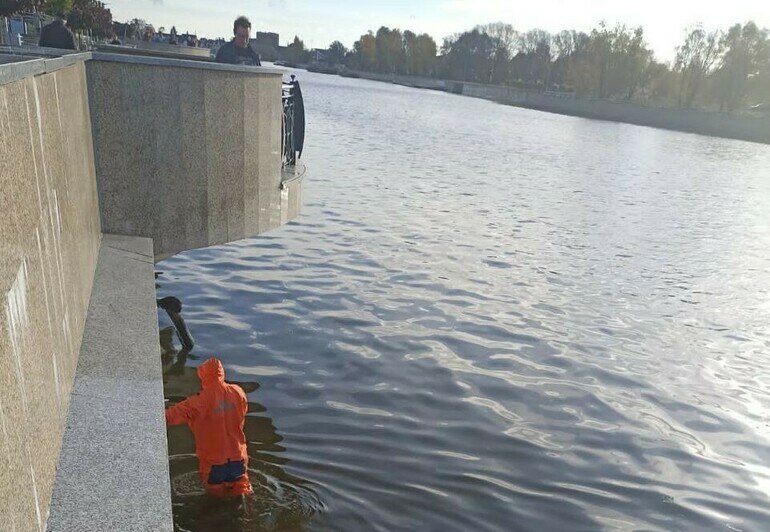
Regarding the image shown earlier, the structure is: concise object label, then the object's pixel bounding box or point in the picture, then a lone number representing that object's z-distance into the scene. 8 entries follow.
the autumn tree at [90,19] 42.84
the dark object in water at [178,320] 8.50
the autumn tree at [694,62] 95.62
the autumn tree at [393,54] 194.10
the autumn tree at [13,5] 24.02
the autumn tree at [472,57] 166.00
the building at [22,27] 15.65
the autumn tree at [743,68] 84.50
